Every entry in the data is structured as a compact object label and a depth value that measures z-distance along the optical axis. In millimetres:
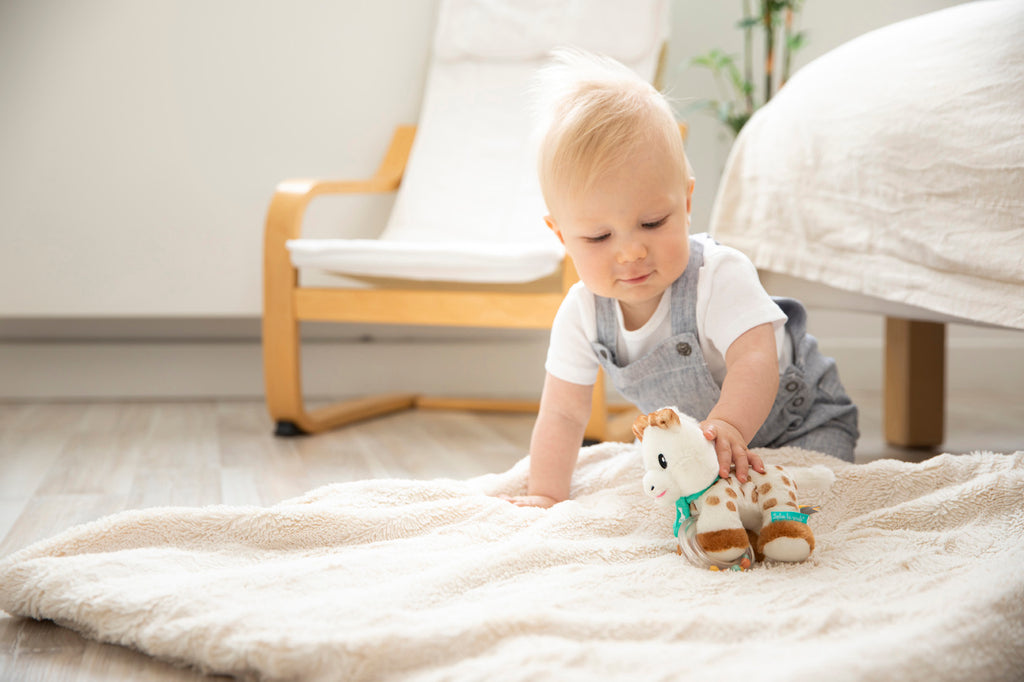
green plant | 2176
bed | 1104
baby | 933
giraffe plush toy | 805
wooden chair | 1643
